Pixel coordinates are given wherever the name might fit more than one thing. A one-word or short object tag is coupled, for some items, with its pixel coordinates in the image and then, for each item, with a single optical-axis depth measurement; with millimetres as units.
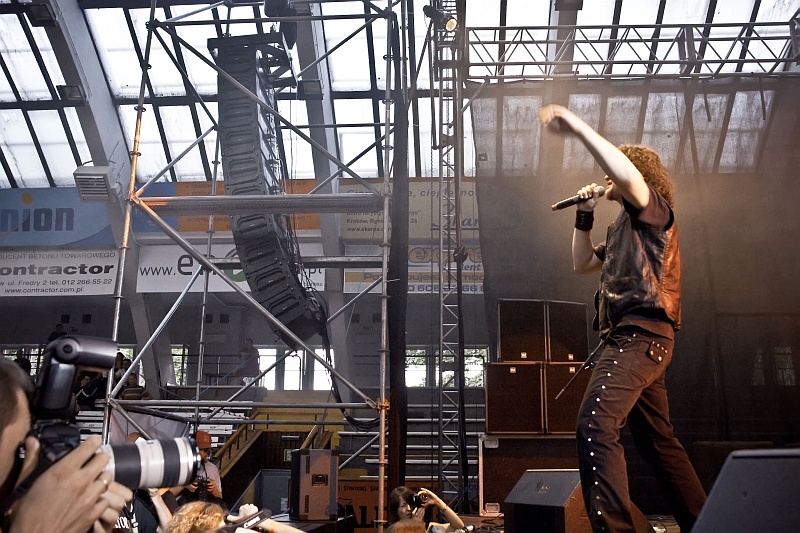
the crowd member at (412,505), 3811
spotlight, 6723
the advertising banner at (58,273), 12930
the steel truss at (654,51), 6859
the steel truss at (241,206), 4739
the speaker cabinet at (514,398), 5809
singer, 1892
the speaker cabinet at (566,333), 6104
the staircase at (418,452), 7609
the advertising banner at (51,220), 12938
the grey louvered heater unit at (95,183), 8602
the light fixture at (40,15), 10656
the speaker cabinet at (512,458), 5652
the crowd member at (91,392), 9219
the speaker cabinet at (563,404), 5754
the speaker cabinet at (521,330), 6043
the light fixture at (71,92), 11664
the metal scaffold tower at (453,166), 5930
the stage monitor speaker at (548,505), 2307
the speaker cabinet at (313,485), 4383
